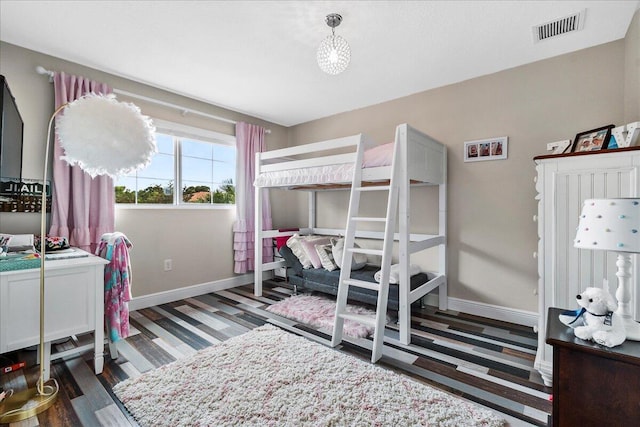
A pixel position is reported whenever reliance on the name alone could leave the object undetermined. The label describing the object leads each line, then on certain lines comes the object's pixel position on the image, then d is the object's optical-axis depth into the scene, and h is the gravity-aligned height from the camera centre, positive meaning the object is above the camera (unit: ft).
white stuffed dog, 3.57 -1.36
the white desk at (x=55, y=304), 5.21 -1.73
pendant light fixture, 6.48 +3.64
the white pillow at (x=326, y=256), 10.79 -1.59
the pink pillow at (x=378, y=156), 7.92 +1.59
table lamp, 3.47 -0.23
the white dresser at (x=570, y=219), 5.13 -0.08
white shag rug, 4.85 -3.35
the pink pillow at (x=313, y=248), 11.14 -1.34
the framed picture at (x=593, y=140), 5.98 +1.64
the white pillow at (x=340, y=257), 10.62 -1.59
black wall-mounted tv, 5.32 +1.59
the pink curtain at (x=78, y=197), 8.02 +0.47
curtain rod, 7.96 +3.89
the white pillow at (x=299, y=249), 11.37 -1.39
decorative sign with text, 7.08 +0.43
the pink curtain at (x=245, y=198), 12.46 +0.69
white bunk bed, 7.59 +1.18
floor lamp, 5.26 +1.34
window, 10.30 +1.60
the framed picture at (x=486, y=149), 9.00 +2.06
